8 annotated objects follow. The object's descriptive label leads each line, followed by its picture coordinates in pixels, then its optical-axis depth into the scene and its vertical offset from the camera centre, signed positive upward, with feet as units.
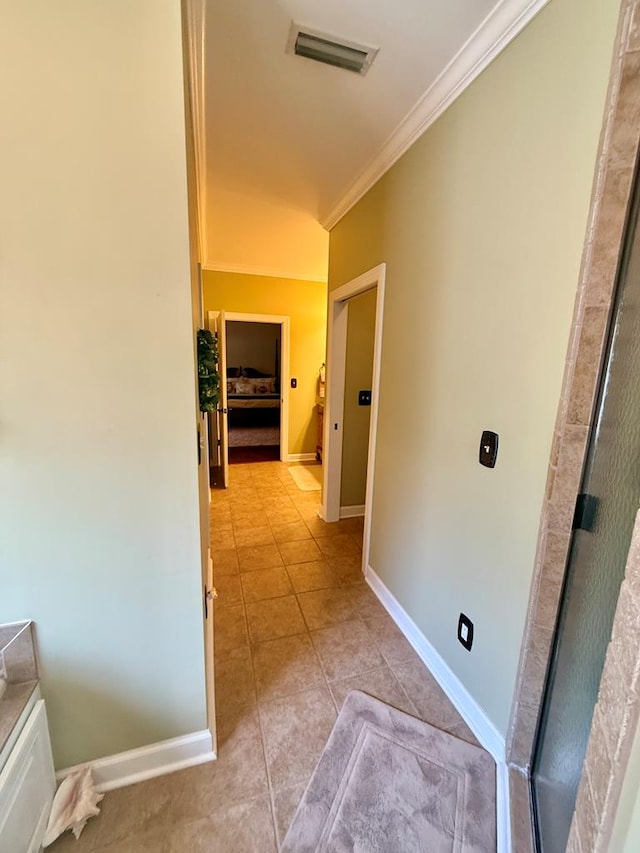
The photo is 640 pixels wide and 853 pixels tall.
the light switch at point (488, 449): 4.41 -1.01
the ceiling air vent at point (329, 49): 4.33 +3.85
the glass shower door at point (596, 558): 3.03 -1.71
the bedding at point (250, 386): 22.16 -1.72
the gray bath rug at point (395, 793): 3.68 -4.79
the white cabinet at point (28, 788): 2.89 -3.78
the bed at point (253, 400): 21.61 -2.47
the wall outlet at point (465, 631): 4.98 -3.67
